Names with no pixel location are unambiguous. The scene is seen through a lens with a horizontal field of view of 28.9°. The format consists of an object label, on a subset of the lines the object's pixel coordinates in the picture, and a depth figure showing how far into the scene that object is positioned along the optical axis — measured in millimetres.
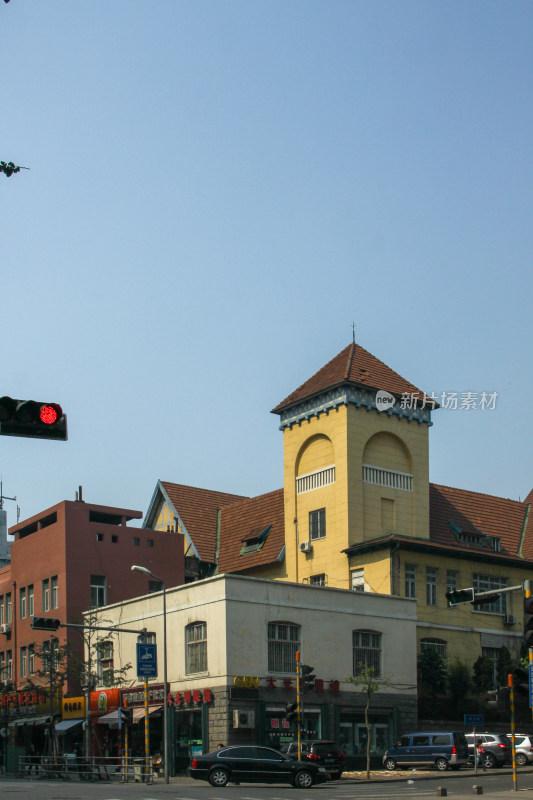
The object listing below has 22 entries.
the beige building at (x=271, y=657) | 41906
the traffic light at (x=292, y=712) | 36719
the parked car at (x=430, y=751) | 40688
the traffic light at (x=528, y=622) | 18578
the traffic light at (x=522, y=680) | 24922
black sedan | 33156
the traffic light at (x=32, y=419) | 12648
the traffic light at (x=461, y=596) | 28031
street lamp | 38500
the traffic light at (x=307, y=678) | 36997
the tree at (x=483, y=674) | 50875
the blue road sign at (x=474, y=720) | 38062
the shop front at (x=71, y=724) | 49250
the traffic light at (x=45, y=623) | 37012
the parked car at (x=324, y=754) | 36719
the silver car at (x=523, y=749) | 44094
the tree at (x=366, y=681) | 42812
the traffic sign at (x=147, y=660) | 38000
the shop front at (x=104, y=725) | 47594
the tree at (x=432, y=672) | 48781
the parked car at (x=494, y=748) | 42281
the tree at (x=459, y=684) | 49312
